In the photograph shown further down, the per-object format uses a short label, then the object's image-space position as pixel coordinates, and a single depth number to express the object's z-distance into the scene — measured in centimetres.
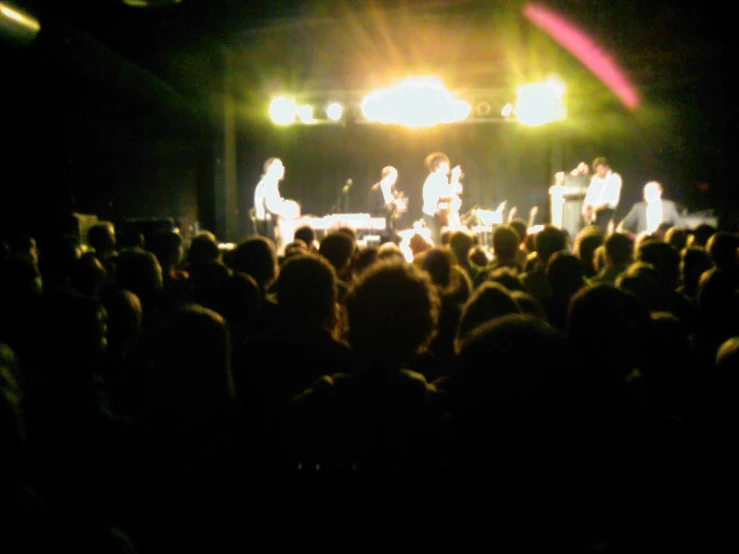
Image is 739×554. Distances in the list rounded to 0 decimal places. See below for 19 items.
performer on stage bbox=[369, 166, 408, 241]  1200
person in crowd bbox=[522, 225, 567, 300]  387
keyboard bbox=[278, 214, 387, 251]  1190
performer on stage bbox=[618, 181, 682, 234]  1008
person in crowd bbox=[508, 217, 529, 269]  570
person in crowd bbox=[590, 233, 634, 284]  383
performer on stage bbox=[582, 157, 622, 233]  1127
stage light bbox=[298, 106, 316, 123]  1308
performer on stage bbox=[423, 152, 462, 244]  1084
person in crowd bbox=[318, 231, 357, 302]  386
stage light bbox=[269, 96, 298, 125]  1284
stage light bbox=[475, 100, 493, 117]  1284
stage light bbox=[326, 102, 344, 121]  1298
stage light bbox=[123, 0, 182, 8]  595
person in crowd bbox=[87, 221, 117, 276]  488
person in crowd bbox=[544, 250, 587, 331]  309
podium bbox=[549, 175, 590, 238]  1177
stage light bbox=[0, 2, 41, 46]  565
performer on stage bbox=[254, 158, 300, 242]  1142
